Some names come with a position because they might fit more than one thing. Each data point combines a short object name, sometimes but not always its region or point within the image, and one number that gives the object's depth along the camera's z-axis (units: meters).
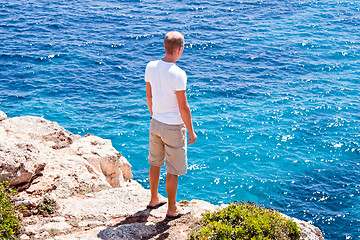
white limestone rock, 8.46
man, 6.76
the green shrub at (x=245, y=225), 6.40
